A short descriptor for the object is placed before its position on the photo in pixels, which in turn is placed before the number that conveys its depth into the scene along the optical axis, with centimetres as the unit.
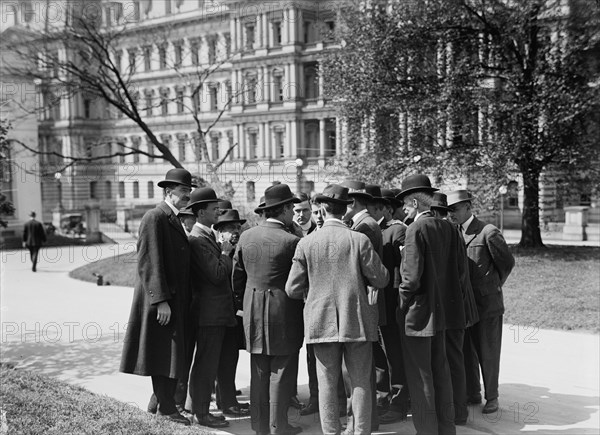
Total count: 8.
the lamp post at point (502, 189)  2183
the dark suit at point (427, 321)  657
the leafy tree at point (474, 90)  2125
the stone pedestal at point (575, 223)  3441
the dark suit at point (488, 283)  777
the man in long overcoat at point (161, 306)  697
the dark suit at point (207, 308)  722
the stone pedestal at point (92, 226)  3891
